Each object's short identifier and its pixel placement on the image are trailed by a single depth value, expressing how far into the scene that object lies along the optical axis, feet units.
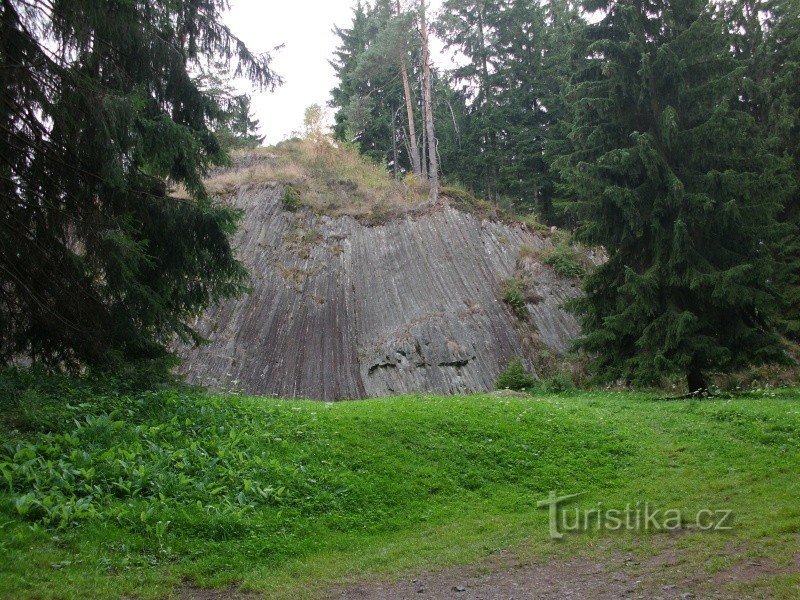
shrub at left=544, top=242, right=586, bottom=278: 80.28
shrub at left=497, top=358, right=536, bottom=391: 65.05
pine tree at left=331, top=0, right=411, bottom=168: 109.40
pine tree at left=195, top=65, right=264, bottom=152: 40.11
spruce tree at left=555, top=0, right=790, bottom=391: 48.37
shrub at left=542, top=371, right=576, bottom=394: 61.05
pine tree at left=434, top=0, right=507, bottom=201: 115.44
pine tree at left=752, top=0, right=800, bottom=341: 59.26
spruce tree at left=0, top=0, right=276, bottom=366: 29.04
